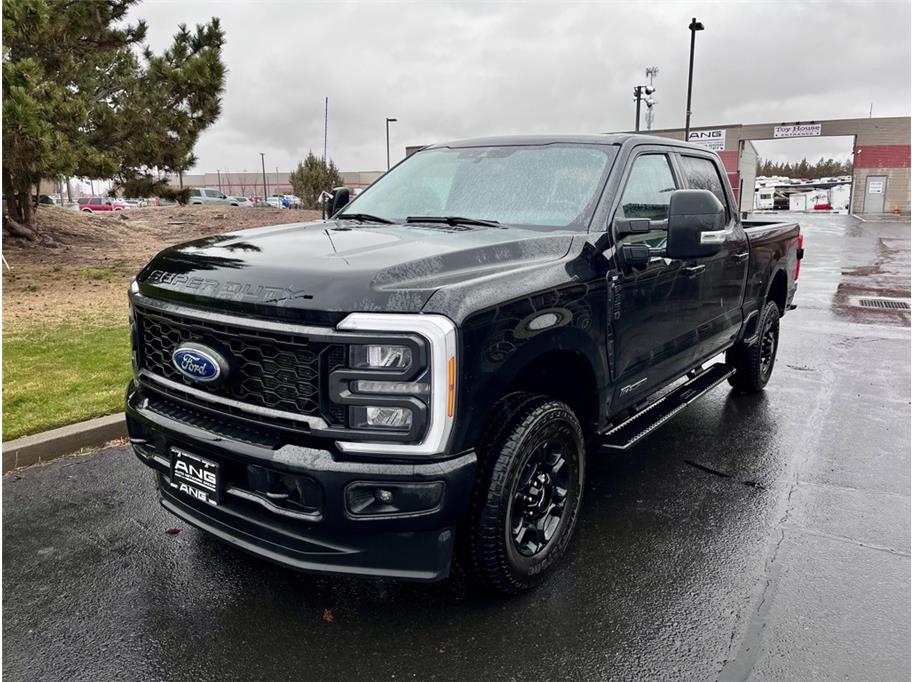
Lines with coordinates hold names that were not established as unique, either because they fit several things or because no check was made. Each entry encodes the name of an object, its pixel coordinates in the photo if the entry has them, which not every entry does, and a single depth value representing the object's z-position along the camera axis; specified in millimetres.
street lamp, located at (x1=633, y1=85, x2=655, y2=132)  26228
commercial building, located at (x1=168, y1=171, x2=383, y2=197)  93500
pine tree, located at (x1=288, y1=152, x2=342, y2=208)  38494
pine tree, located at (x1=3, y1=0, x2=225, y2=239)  9508
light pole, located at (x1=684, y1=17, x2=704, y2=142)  28709
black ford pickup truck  2482
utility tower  37094
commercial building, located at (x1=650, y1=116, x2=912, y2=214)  42000
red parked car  42991
